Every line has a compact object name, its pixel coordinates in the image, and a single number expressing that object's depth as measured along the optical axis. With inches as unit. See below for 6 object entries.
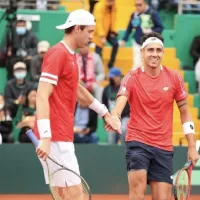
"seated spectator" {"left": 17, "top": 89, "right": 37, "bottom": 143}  581.0
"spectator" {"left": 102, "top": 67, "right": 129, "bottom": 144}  608.4
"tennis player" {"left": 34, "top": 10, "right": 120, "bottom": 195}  327.9
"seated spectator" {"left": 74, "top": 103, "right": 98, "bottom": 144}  590.2
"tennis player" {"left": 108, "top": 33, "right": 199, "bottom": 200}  366.0
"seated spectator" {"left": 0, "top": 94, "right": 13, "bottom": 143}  577.3
